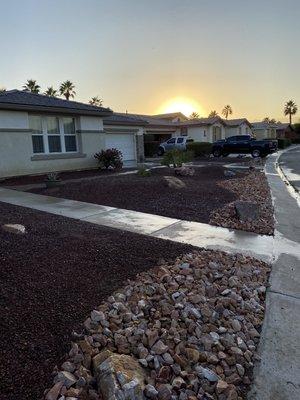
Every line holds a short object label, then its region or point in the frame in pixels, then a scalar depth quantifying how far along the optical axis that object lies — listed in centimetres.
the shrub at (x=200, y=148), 3522
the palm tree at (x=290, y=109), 11246
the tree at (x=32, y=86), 5668
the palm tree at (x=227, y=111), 13938
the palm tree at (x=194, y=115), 12319
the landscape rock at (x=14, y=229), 645
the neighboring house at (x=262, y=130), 7902
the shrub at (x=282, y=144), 5766
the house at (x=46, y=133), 1573
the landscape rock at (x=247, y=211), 855
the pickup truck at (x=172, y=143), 3682
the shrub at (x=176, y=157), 1739
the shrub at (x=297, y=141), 7981
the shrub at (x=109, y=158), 1975
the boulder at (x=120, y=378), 277
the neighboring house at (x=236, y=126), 5775
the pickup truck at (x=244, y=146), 3378
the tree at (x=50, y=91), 6378
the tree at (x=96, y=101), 7904
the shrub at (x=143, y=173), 1580
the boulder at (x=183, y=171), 1677
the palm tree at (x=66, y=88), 6681
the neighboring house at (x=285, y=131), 8494
